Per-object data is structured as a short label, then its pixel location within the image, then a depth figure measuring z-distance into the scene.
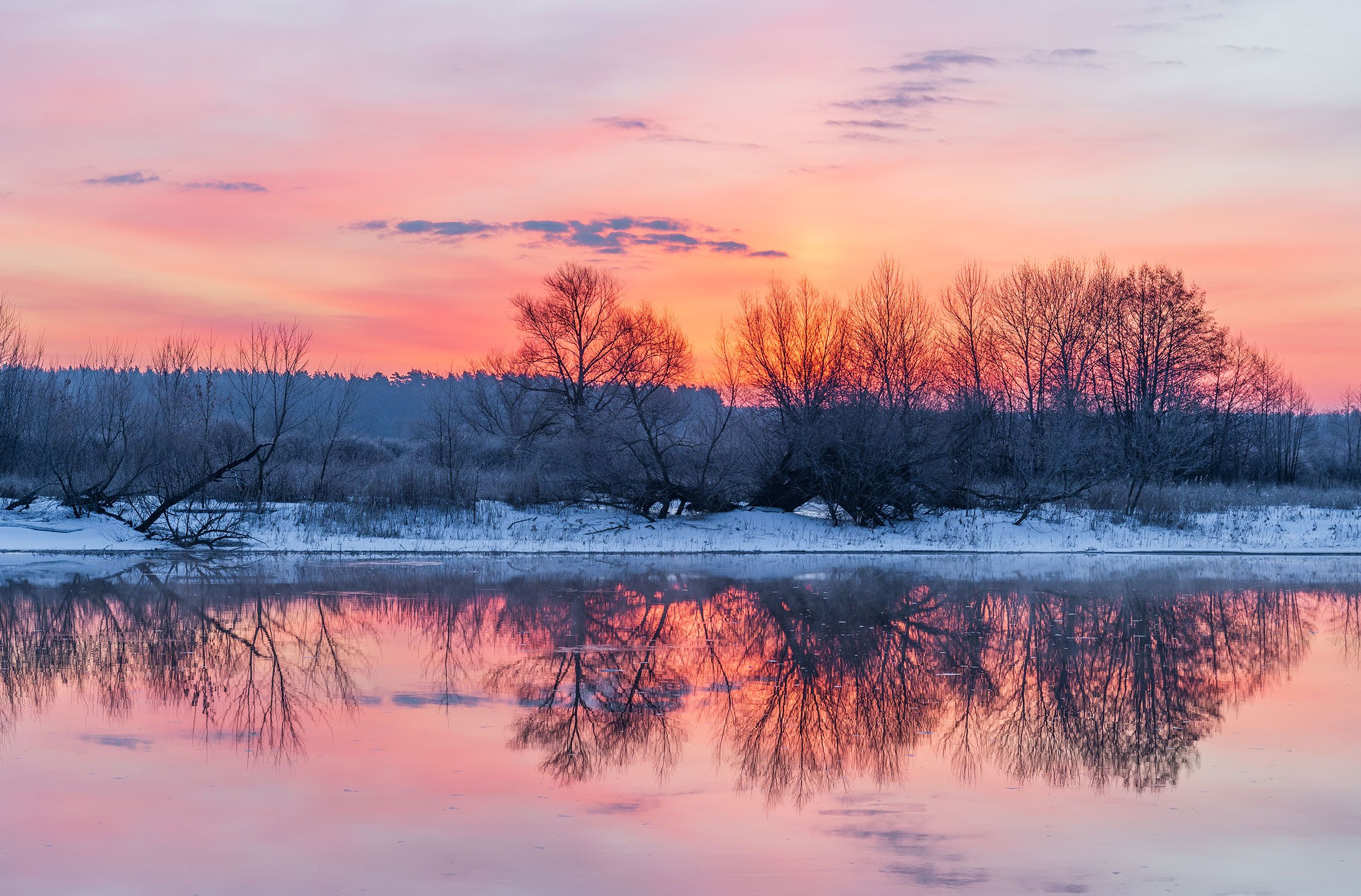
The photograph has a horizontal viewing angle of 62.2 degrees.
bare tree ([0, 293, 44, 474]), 40.44
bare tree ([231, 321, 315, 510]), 33.78
